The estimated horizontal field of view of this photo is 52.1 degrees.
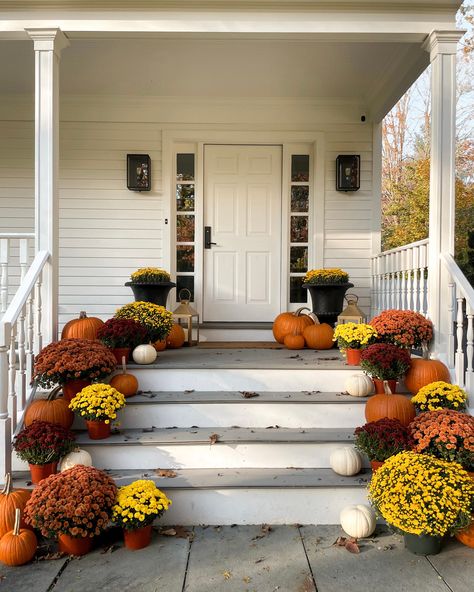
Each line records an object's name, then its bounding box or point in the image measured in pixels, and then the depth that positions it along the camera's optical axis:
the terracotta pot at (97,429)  2.64
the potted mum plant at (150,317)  3.55
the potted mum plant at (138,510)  2.12
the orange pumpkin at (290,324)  4.10
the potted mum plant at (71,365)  2.74
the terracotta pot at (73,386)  2.81
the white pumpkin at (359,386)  2.99
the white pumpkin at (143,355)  3.23
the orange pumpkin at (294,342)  4.01
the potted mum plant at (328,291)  4.46
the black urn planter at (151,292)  4.41
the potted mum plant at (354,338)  3.22
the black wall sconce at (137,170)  4.95
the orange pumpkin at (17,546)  2.05
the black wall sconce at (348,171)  4.98
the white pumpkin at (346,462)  2.52
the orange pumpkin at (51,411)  2.64
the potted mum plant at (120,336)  3.24
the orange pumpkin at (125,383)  2.95
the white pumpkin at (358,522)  2.25
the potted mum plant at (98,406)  2.57
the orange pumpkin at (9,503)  2.17
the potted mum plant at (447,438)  2.35
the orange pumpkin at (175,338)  4.05
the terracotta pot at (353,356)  3.29
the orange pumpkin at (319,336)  3.94
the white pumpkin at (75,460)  2.44
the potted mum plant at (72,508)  2.05
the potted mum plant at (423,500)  2.05
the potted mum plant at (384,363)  2.89
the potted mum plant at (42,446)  2.40
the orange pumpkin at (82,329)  3.39
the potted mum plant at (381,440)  2.41
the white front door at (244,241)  5.14
